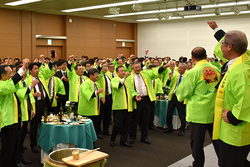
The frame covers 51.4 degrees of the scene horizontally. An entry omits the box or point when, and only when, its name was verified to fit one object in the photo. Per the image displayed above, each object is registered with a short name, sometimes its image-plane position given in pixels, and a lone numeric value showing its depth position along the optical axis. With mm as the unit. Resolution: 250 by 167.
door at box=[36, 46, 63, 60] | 14978
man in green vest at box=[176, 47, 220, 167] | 3488
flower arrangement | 4911
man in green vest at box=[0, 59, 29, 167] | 3691
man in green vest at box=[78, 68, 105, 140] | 5215
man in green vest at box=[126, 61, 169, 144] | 5676
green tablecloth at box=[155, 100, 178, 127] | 7148
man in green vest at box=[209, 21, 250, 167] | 2391
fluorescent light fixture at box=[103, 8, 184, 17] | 13020
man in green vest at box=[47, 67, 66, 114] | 6082
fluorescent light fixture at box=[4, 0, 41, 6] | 10898
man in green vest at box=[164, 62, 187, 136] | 6504
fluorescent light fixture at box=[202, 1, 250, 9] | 11367
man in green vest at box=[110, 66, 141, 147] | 5500
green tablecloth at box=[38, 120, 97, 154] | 4465
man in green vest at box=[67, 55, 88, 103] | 6766
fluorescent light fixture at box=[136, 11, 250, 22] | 14031
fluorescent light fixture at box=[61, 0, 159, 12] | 11050
